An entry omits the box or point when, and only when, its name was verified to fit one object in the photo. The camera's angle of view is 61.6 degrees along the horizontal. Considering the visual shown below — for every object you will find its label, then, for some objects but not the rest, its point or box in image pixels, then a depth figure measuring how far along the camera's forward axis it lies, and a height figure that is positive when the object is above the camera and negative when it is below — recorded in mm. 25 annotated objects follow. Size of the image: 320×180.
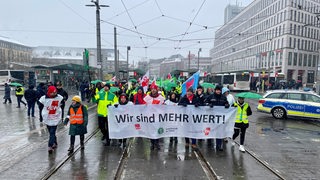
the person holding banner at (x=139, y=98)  8406 -697
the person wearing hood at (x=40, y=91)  12562 -760
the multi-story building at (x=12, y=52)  74300 +7581
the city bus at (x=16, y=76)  36719 -211
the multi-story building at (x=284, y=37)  62656 +10355
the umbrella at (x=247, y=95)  7801 -533
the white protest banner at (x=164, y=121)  7766 -1304
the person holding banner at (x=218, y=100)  7824 -691
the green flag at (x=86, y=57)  16808 +1113
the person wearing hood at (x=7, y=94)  18588 -1375
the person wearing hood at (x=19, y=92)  15984 -1047
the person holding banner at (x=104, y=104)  8000 -855
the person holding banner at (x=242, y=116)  7814 -1142
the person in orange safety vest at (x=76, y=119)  7266 -1187
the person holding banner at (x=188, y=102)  7815 -757
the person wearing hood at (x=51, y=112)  7160 -993
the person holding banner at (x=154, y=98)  8266 -681
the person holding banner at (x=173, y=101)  8178 -766
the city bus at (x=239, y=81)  38312 -611
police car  13234 -1352
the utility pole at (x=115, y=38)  24453 +3412
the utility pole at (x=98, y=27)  16783 +3096
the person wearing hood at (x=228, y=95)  8696 -627
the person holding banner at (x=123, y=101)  7914 -748
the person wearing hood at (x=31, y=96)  12602 -1009
